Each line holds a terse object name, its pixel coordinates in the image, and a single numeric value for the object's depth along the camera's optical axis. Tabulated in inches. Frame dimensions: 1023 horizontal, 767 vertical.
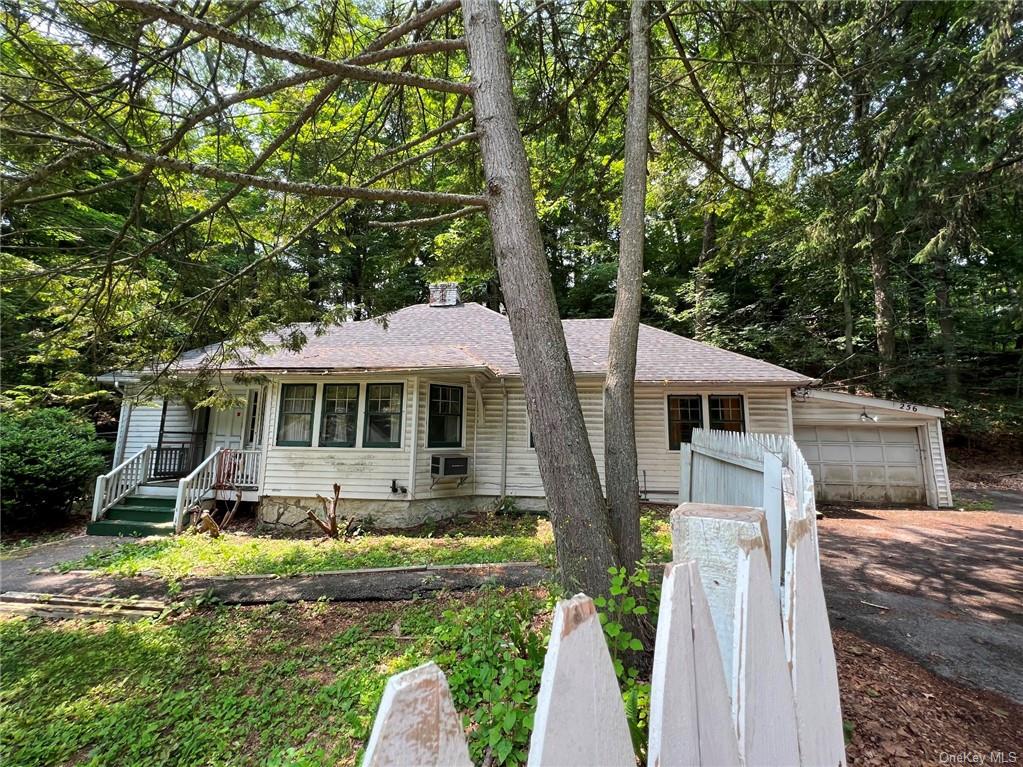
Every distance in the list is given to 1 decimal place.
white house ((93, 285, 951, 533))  357.1
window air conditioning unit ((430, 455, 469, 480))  359.3
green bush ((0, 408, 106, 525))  335.6
